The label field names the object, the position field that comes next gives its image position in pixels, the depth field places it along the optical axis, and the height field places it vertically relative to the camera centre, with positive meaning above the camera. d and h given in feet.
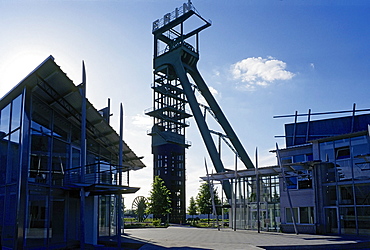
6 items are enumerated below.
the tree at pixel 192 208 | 200.32 -9.36
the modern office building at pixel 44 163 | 44.16 +3.51
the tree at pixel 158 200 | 168.76 -4.38
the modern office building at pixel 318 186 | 83.87 +0.95
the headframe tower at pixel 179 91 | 160.06 +45.05
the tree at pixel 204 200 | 181.68 -4.77
